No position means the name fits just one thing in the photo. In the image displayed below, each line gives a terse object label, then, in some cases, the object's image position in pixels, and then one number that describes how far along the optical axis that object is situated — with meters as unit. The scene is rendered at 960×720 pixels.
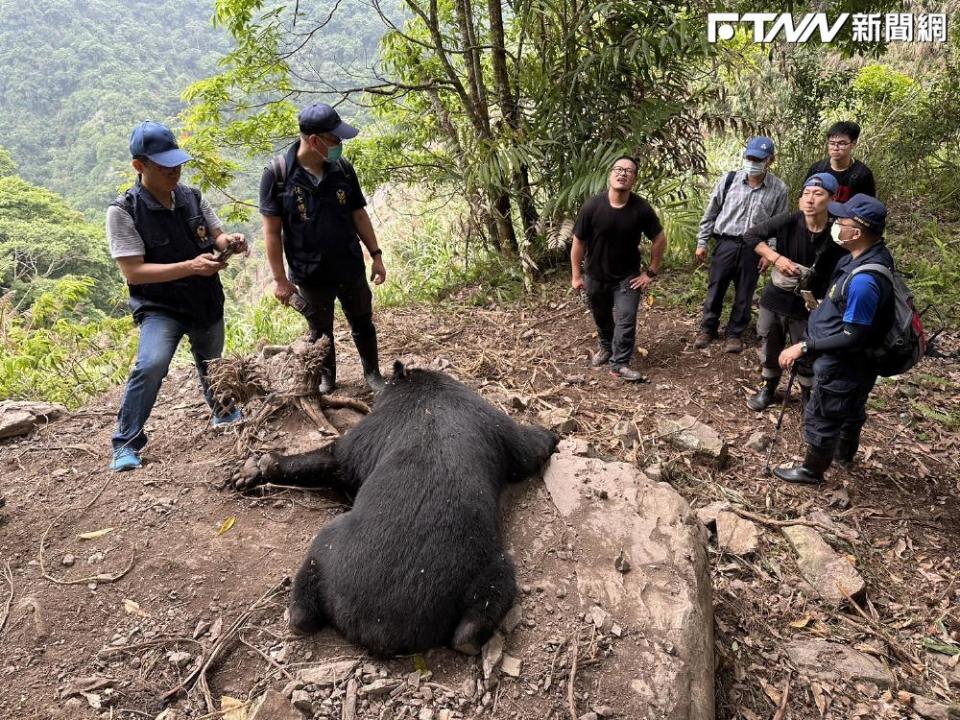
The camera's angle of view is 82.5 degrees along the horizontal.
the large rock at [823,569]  3.00
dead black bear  2.17
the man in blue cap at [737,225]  4.89
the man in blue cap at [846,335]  3.14
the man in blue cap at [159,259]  2.96
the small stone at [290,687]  2.07
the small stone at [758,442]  4.30
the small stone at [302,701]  2.02
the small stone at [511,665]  2.14
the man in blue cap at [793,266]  3.99
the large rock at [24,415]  3.67
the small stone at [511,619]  2.27
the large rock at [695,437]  4.05
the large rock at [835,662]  2.52
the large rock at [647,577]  2.11
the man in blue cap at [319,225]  3.51
